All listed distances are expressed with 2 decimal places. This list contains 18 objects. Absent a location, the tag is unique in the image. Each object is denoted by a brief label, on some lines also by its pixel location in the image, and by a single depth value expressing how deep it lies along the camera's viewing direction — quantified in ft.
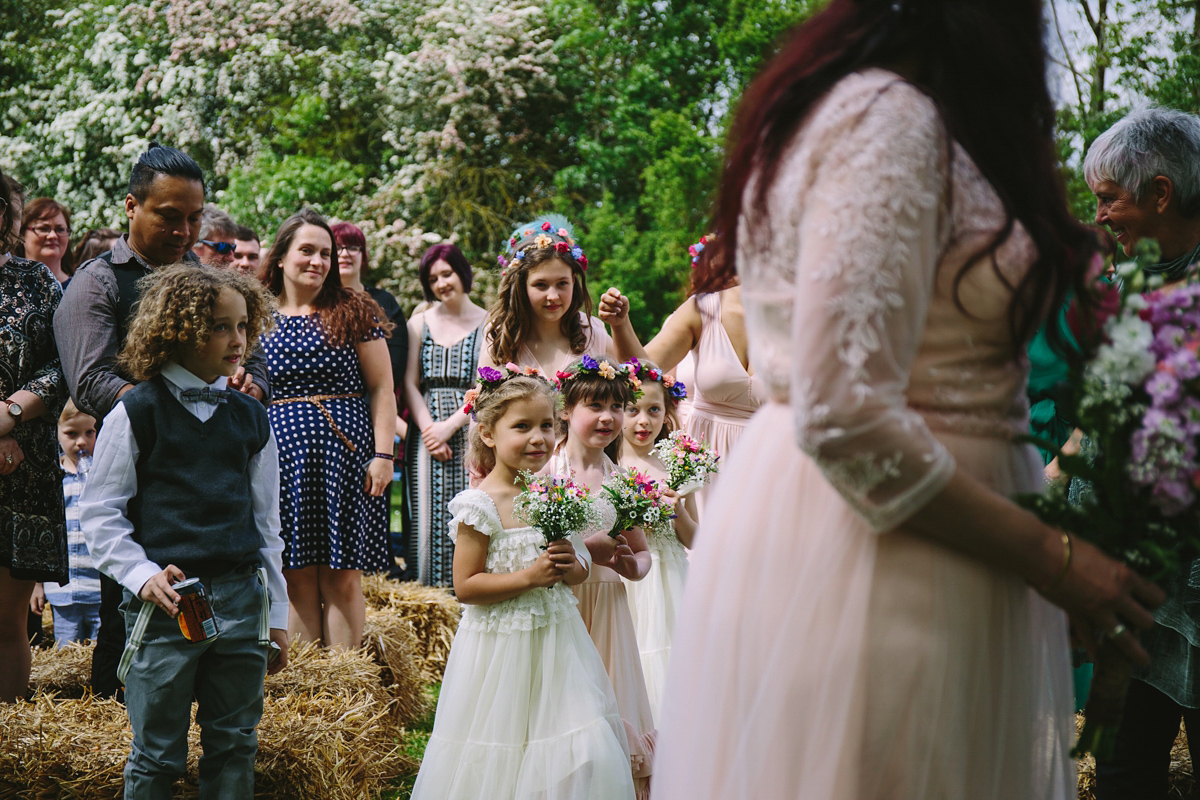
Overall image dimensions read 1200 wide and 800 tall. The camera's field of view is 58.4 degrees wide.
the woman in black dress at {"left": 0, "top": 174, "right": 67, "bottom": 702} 14.61
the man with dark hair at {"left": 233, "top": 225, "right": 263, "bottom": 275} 23.84
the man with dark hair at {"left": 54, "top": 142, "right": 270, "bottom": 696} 13.75
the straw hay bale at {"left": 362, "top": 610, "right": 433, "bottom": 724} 20.29
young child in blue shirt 21.83
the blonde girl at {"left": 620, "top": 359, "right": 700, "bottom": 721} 16.99
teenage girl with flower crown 17.65
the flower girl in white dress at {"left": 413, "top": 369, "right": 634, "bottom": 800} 12.07
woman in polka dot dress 20.07
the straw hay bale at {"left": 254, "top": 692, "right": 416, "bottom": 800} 14.24
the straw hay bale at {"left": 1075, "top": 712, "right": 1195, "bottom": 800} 14.02
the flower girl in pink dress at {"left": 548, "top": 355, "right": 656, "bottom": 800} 14.05
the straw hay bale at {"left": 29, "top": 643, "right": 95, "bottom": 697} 16.52
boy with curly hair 11.75
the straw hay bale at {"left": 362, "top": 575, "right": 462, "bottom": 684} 23.29
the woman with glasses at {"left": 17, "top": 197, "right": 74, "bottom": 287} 22.63
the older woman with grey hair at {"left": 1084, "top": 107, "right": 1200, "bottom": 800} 10.34
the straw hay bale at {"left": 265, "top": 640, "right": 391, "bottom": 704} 16.60
